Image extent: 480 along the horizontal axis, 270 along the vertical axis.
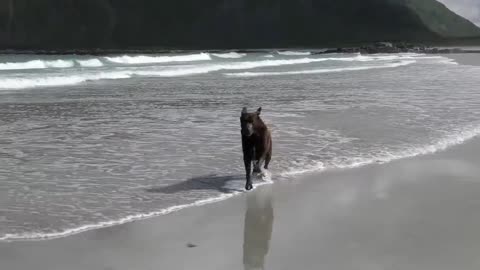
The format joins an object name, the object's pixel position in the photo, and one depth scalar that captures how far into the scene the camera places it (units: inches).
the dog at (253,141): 267.9
